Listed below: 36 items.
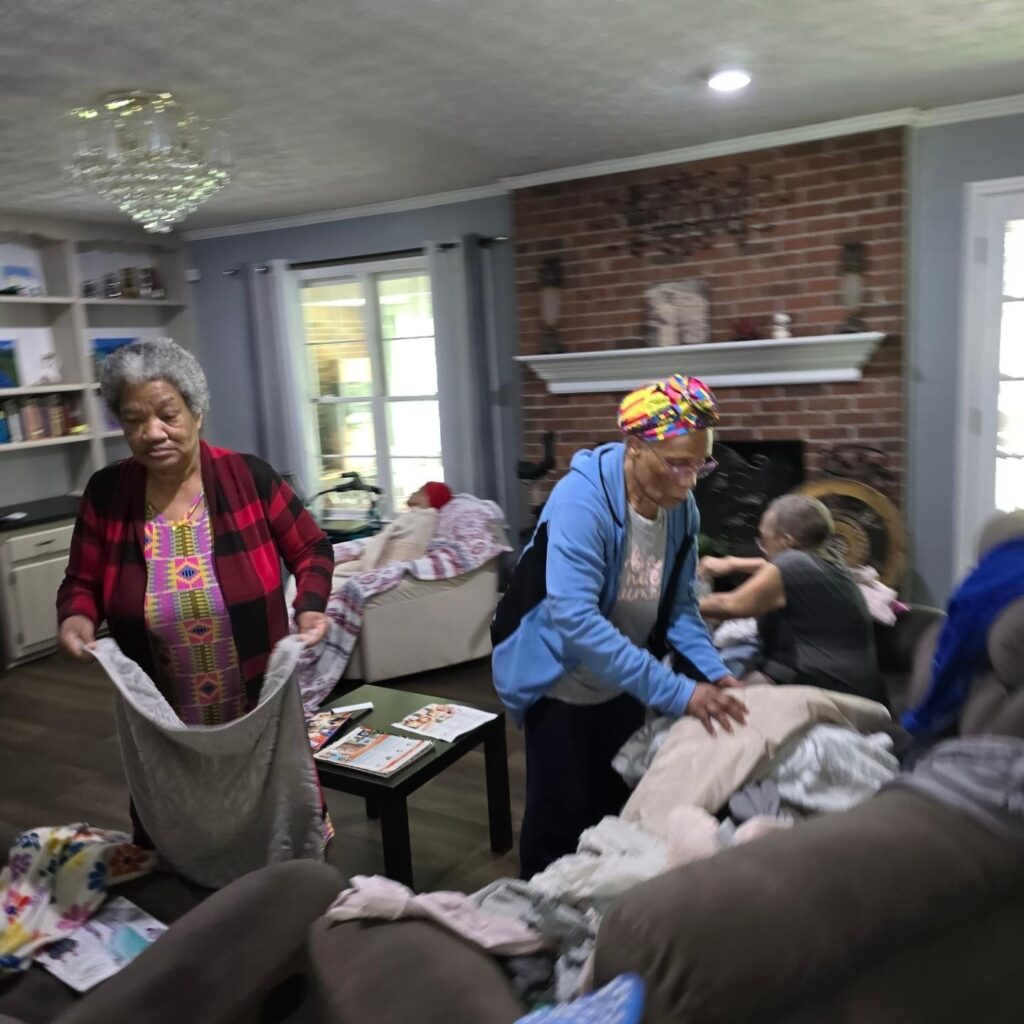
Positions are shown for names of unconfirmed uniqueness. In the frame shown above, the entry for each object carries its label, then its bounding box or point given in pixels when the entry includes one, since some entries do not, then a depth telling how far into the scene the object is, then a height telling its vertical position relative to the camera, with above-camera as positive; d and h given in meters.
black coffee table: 2.03 -1.01
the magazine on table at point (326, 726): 2.27 -0.98
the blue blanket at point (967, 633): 1.60 -0.58
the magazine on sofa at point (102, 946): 1.40 -0.96
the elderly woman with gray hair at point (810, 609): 2.09 -0.67
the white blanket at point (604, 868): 1.18 -0.73
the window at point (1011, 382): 3.57 -0.24
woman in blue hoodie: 1.55 -0.53
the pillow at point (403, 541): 4.04 -0.85
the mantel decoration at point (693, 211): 3.93 +0.62
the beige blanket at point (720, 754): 1.35 -0.66
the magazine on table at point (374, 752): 2.08 -0.97
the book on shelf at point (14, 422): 4.74 -0.22
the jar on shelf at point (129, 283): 5.34 +0.57
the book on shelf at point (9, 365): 4.80 +0.09
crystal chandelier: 2.81 +0.73
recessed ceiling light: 2.89 +0.89
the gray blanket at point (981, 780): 0.91 -0.49
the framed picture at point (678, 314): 4.13 +0.14
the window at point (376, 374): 5.24 -0.08
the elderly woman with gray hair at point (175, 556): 1.74 -0.38
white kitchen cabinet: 4.38 -1.06
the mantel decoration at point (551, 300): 4.46 +0.26
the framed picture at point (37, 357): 4.95 +0.13
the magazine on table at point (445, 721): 2.28 -0.99
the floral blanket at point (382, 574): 3.71 -0.95
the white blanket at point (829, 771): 1.30 -0.67
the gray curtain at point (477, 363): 4.74 -0.04
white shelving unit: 4.88 +0.35
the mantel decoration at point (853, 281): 3.74 +0.23
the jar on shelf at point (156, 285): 5.60 +0.58
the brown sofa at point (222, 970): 1.13 -0.82
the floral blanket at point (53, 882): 1.44 -0.90
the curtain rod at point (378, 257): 4.72 +0.61
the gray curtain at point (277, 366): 5.32 +0.00
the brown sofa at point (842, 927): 0.78 -0.55
